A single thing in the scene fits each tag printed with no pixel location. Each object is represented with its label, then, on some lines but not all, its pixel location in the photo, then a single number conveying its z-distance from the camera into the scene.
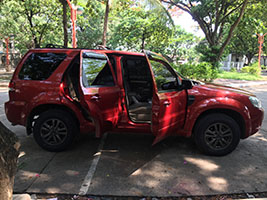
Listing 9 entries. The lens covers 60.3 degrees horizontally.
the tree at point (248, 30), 15.27
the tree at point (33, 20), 19.20
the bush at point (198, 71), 15.45
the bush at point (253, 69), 24.23
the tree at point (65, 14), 11.74
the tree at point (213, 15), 15.43
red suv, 4.06
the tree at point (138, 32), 21.63
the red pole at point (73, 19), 11.81
